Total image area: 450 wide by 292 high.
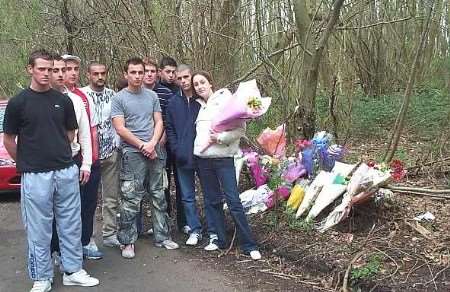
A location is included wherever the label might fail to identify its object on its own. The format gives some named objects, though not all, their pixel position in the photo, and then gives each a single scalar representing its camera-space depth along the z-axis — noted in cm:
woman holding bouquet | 576
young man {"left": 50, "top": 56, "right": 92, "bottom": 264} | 535
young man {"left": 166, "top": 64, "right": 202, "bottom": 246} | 620
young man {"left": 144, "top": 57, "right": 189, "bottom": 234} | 638
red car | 888
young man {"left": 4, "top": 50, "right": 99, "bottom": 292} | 483
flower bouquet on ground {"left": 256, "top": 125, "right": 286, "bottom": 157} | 745
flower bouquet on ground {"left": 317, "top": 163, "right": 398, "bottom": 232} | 574
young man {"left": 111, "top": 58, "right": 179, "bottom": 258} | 592
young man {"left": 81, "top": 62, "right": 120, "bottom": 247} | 595
